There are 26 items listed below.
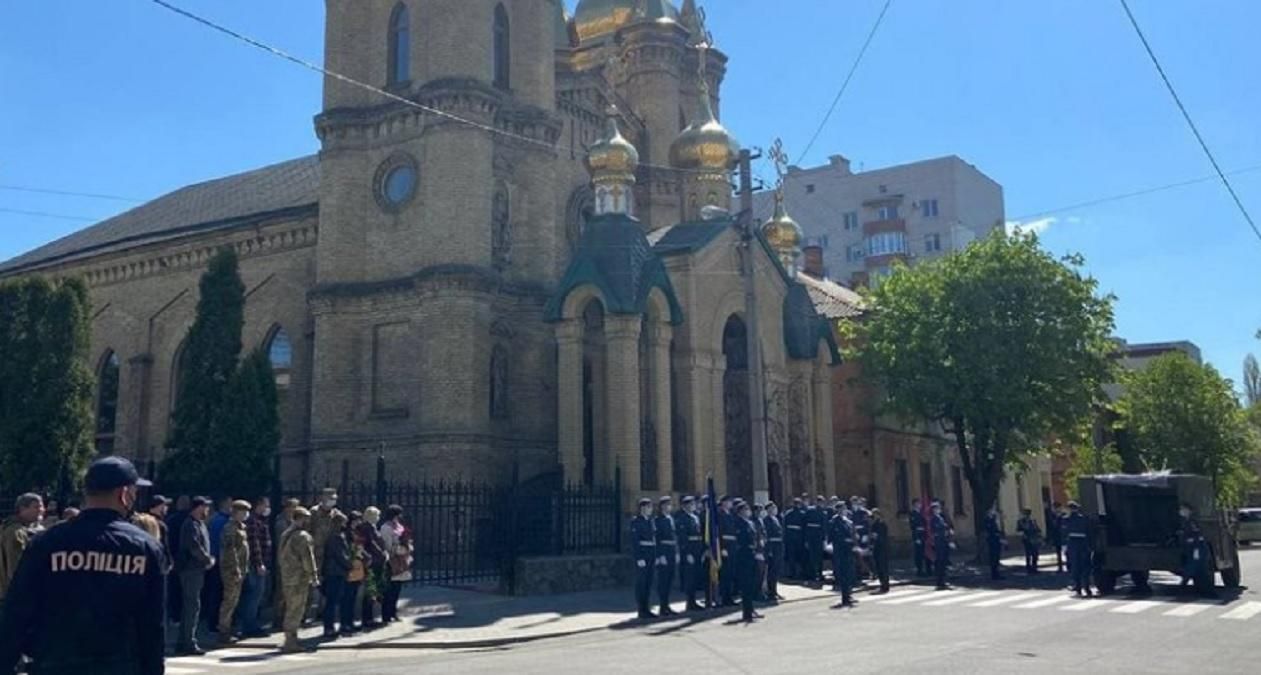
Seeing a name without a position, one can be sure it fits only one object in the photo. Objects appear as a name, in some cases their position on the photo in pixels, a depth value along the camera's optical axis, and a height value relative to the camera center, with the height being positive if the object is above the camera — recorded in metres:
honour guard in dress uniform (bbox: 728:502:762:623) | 15.88 -0.69
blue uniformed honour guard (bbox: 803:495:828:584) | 21.81 -0.63
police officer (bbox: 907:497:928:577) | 23.52 -0.51
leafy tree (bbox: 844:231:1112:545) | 28.36 +4.03
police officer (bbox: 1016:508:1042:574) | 25.59 -0.84
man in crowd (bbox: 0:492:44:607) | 11.38 -0.04
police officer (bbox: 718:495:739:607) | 17.34 -0.59
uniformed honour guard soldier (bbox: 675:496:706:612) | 17.11 -0.54
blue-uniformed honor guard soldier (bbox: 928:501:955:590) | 21.39 -0.74
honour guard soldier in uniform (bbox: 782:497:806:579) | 22.30 -0.51
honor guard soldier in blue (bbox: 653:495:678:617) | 16.67 -0.63
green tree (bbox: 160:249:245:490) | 21.59 +3.11
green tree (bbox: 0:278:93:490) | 20.78 +2.73
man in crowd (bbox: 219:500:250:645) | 13.58 -0.49
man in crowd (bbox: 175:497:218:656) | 12.77 -0.53
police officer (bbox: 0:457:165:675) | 4.39 -0.30
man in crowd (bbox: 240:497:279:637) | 14.25 -0.58
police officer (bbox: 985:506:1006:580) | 23.69 -0.79
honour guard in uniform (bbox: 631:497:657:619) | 16.08 -0.57
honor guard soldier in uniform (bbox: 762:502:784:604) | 18.94 -0.66
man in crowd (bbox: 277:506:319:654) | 13.05 -0.59
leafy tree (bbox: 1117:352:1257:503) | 43.50 +3.10
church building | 24.83 +5.47
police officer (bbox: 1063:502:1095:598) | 18.91 -0.87
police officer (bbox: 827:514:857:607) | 18.23 -0.72
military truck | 18.67 -0.43
